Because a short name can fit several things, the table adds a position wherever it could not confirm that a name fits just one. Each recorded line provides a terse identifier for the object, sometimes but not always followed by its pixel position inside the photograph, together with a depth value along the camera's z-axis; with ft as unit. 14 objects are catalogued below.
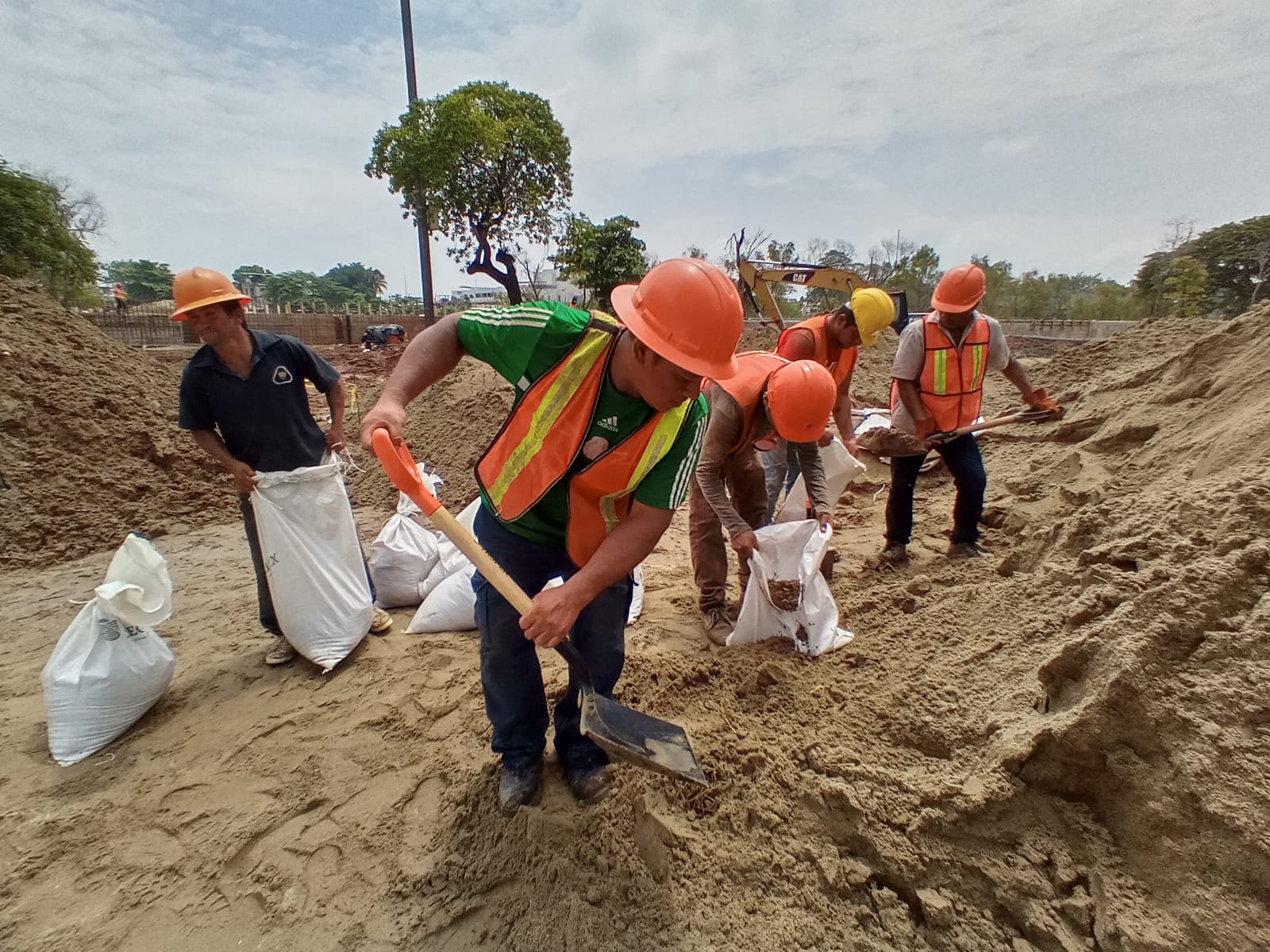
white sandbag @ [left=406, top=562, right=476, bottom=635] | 9.65
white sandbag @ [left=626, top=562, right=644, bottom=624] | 10.01
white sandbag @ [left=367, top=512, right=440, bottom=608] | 10.59
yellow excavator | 32.81
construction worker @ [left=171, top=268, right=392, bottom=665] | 8.14
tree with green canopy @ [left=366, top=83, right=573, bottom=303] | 43.52
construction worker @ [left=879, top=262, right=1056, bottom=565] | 10.27
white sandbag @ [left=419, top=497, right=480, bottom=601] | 10.65
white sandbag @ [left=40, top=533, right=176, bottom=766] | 7.10
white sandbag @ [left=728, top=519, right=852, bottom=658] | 8.38
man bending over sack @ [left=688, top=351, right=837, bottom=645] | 8.08
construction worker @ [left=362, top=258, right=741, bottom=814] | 4.61
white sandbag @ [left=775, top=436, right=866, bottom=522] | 11.39
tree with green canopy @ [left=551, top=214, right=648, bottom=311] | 58.54
